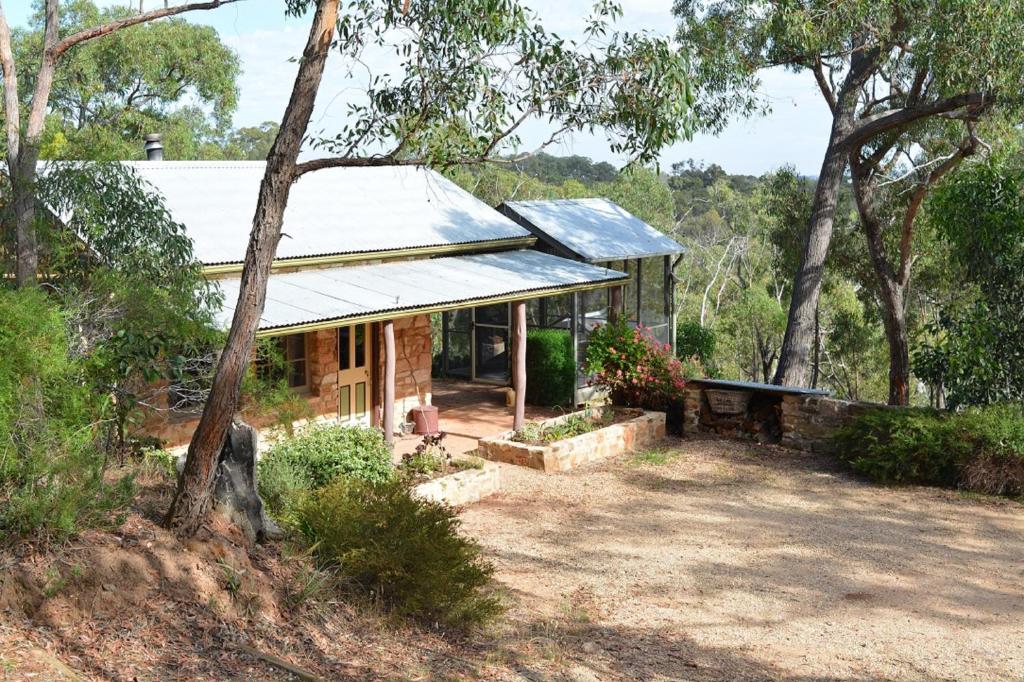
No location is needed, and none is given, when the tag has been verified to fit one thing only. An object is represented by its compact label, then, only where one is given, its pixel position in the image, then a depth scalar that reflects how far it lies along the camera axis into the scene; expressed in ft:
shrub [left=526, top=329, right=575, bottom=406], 57.72
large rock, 25.34
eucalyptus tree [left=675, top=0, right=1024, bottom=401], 53.62
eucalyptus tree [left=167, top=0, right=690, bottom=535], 23.94
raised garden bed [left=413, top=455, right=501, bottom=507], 37.75
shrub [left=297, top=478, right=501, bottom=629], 24.45
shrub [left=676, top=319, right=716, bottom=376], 80.43
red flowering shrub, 53.01
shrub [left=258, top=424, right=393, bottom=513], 33.14
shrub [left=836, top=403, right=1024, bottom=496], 41.04
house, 41.65
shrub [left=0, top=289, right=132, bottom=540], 20.79
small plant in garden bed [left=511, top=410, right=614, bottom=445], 46.73
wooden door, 47.39
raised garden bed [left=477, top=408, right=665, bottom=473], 45.06
